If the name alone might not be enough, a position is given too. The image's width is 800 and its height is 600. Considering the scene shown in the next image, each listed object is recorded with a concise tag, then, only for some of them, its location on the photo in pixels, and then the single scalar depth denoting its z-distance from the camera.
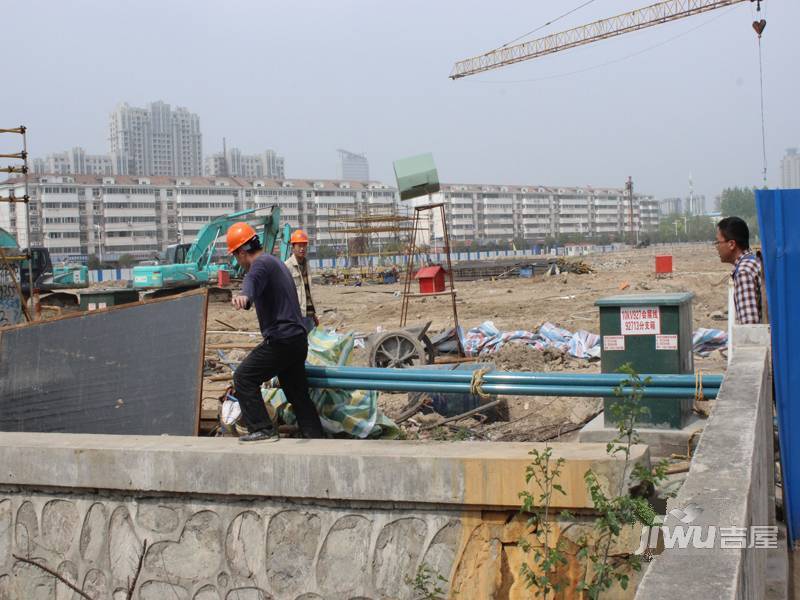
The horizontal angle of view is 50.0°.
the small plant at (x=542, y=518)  4.11
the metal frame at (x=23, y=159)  13.05
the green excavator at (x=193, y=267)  32.41
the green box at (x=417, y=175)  13.55
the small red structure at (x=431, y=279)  15.23
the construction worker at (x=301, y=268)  10.83
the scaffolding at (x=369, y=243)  44.97
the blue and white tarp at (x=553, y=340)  13.73
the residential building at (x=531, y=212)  169.88
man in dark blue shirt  5.73
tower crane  67.48
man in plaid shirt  5.95
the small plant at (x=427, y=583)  4.38
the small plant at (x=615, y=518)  3.91
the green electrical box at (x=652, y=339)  7.34
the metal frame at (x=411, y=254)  13.16
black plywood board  6.27
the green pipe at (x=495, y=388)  5.27
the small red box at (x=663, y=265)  37.26
